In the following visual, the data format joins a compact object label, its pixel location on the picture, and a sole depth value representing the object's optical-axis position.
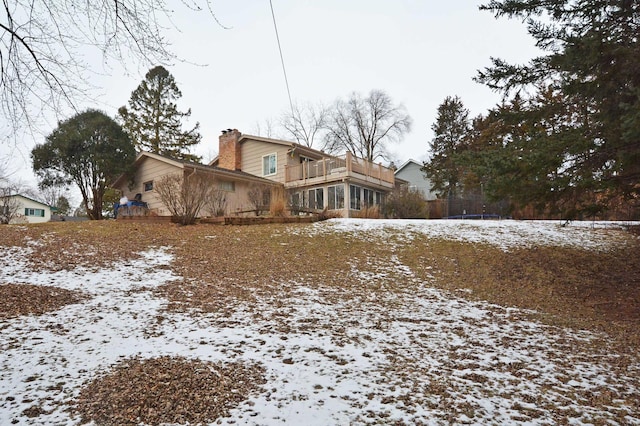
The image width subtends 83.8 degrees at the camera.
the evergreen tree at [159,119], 27.14
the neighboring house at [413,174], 34.50
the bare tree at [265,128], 37.22
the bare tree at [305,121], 35.44
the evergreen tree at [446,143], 28.38
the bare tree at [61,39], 3.40
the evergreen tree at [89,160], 17.42
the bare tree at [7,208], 17.17
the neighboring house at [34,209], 33.81
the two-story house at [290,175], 17.86
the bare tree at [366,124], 34.38
